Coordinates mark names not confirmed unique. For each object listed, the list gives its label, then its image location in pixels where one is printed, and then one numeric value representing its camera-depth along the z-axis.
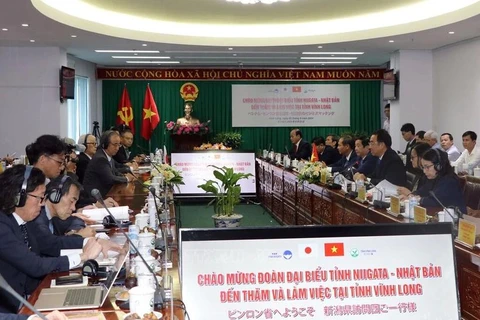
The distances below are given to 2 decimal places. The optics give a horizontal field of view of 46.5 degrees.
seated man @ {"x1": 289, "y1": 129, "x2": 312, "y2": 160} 8.75
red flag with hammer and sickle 11.77
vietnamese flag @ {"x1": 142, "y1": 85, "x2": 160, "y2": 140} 11.61
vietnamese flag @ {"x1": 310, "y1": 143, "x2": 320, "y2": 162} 6.78
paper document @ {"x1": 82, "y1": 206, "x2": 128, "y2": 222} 3.35
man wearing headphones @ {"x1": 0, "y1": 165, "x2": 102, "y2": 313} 2.12
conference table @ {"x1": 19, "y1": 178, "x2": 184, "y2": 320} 1.52
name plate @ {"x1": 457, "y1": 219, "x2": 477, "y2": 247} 2.45
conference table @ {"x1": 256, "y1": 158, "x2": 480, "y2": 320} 2.42
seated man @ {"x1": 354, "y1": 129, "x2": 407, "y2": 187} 4.75
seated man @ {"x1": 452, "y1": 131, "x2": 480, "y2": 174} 7.03
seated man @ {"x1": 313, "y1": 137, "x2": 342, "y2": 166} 7.93
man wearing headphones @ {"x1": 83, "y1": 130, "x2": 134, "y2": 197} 4.84
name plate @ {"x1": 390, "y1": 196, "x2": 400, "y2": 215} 3.42
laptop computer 1.74
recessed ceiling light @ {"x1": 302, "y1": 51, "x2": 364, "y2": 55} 9.66
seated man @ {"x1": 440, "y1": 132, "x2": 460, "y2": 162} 7.71
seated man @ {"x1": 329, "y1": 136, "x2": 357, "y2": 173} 6.64
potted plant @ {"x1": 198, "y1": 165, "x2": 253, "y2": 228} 5.96
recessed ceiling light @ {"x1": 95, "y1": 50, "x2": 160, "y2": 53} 9.33
